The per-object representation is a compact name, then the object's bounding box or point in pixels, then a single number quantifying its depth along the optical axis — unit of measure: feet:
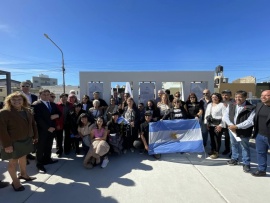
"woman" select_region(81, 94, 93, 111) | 18.19
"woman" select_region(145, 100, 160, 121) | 16.48
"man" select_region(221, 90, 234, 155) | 14.56
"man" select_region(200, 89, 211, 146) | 15.99
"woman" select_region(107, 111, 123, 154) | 14.39
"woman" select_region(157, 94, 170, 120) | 16.57
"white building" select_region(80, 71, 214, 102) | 23.50
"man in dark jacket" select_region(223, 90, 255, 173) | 11.30
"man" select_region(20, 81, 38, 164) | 13.74
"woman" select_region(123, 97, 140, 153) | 15.64
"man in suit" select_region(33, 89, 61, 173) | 11.86
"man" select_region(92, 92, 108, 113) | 19.10
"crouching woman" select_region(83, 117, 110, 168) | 12.34
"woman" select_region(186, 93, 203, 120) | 16.12
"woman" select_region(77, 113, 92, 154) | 14.03
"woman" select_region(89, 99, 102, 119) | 16.11
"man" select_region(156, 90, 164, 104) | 18.94
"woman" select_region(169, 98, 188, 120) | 15.31
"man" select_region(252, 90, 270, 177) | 10.03
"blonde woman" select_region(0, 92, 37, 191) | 8.72
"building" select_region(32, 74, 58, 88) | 229.17
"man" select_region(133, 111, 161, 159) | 15.11
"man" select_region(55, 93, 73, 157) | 14.47
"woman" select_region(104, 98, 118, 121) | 17.90
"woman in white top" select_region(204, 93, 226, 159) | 13.82
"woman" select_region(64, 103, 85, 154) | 14.96
